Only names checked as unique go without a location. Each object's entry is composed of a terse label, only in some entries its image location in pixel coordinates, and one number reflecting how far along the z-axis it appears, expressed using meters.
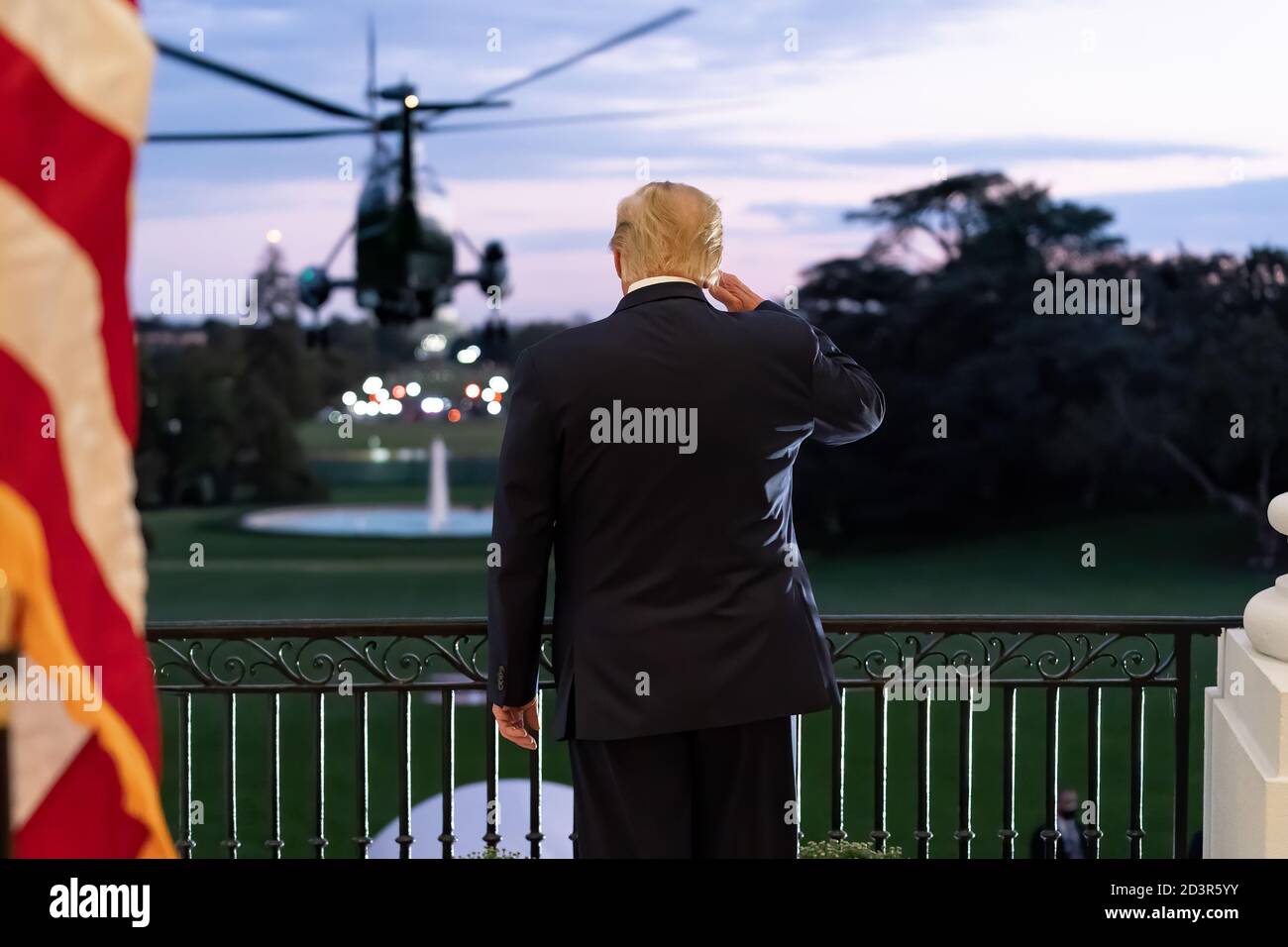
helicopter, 29.61
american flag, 1.61
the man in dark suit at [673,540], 2.32
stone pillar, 2.78
